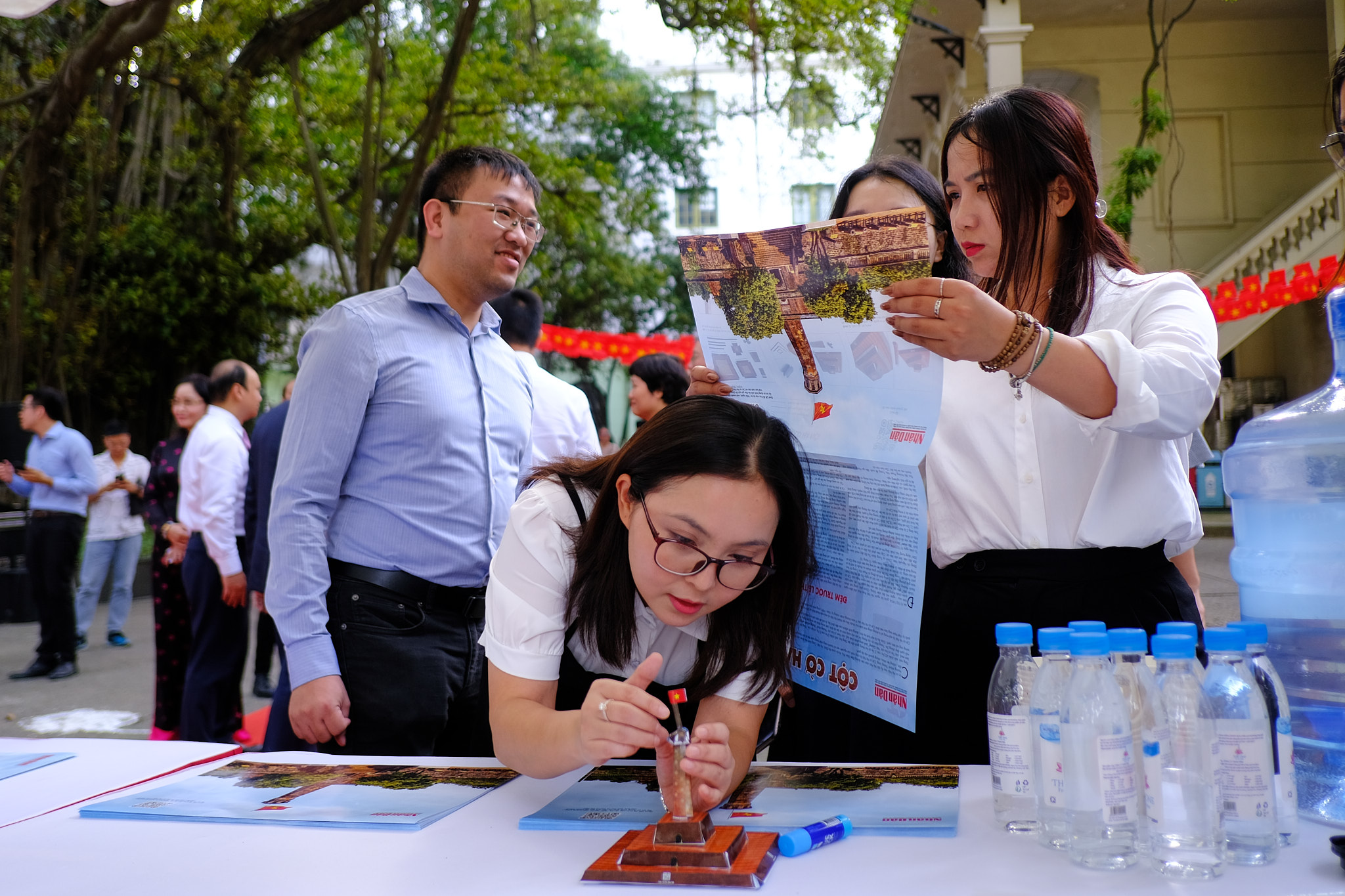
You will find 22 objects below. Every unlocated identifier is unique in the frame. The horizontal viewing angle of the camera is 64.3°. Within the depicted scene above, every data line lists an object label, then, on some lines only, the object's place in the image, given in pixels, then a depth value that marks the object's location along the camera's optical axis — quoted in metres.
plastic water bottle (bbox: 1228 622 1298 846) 1.12
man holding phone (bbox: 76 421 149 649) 6.88
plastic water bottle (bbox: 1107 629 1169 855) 1.08
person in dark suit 3.93
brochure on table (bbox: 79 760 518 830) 1.39
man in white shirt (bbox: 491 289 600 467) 3.69
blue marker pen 1.20
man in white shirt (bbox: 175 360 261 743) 4.25
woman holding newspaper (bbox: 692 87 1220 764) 1.56
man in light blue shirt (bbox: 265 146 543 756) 2.13
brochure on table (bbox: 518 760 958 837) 1.31
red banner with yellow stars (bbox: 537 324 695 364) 11.49
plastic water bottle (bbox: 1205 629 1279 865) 1.06
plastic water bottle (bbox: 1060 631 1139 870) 1.07
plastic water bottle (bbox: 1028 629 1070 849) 1.15
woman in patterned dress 4.61
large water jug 1.28
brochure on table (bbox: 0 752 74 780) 1.72
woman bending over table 1.46
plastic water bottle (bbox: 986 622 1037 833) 1.23
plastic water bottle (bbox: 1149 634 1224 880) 1.07
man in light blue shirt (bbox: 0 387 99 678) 6.28
